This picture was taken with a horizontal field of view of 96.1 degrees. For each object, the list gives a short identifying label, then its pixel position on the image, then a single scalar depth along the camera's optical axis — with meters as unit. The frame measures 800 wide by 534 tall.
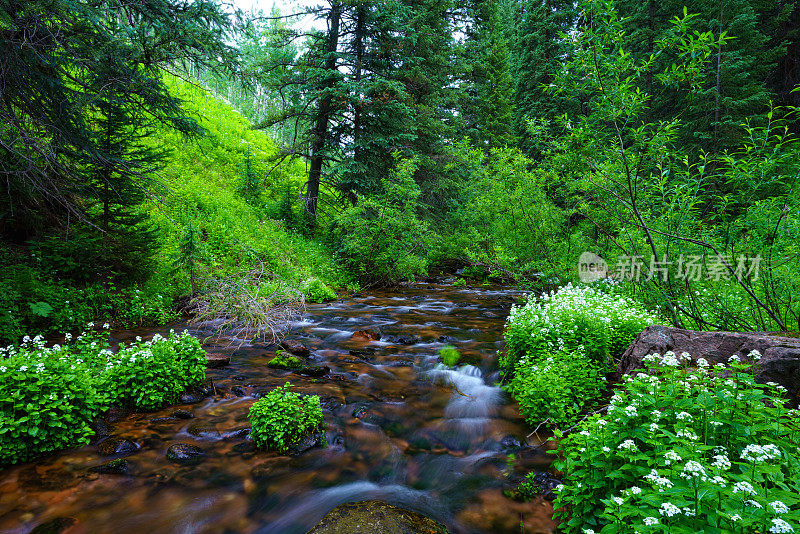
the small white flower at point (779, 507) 1.76
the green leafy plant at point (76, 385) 3.69
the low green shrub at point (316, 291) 11.88
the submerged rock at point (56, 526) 3.19
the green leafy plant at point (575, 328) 5.84
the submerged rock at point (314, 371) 6.47
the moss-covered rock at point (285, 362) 6.66
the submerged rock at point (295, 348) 7.40
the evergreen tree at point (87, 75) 5.16
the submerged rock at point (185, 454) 4.15
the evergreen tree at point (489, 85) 23.61
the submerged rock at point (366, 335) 8.62
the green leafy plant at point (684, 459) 2.03
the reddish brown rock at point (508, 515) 3.43
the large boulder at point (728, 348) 3.58
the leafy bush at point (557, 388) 4.65
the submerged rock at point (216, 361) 6.52
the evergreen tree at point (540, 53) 21.44
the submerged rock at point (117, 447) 4.09
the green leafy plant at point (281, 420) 4.40
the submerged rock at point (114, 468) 3.84
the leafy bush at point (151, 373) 4.72
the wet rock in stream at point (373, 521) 3.21
